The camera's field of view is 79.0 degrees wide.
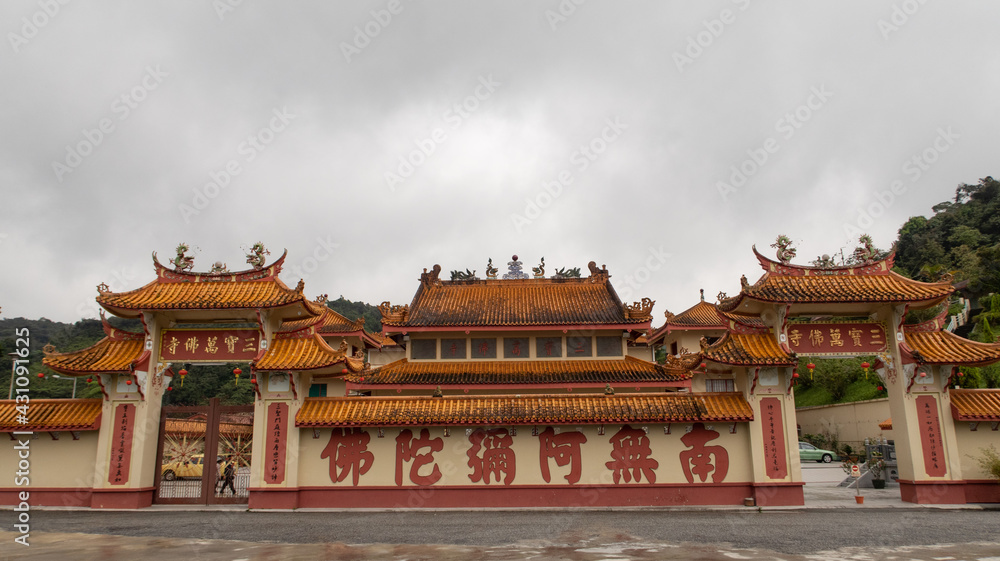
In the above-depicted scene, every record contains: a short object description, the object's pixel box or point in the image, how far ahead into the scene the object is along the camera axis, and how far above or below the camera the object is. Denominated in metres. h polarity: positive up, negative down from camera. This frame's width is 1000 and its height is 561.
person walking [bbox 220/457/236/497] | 18.50 -1.61
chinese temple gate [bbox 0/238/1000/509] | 15.95 -0.06
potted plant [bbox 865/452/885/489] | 20.83 -1.92
